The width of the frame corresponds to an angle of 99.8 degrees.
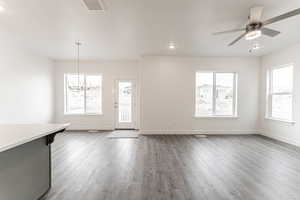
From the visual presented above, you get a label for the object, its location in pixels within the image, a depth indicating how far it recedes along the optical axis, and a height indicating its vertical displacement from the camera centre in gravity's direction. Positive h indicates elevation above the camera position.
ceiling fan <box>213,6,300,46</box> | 2.03 +1.20
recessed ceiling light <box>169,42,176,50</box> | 3.44 +1.50
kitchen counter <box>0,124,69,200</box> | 1.21 -0.73
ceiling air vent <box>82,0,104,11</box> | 1.81 +1.39
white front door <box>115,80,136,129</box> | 5.13 -0.25
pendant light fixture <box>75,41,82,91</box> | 4.98 +1.12
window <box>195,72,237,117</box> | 4.64 +0.20
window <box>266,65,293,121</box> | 3.73 +0.19
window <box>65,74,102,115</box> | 5.13 +0.14
